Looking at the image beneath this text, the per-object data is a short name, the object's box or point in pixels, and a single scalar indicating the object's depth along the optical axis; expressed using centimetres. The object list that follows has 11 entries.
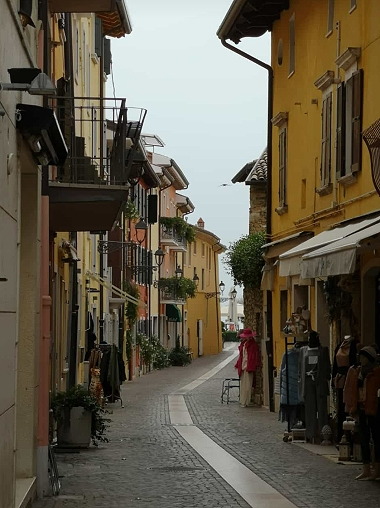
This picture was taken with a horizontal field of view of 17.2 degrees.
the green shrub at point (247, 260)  2966
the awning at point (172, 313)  6700
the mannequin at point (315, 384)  1980
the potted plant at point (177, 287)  6444
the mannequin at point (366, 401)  1465
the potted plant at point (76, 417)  1798
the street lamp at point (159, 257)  5441
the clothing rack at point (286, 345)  2069
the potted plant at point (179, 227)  6538
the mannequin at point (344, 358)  1759
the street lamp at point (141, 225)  4141
